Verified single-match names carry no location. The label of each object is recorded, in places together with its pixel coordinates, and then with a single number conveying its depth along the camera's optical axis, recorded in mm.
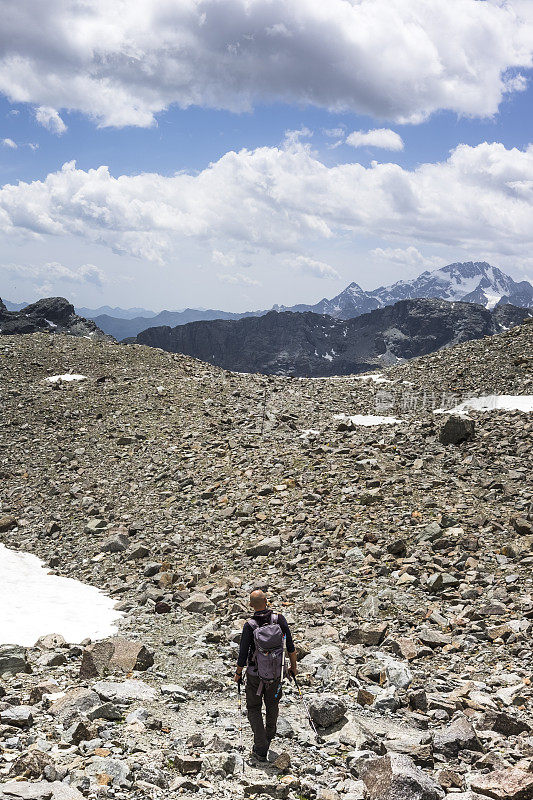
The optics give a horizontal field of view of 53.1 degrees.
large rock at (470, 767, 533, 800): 6477
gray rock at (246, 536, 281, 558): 17125
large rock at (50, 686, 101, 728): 8453
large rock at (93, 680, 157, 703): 9305
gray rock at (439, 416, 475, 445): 21953
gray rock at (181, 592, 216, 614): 14125
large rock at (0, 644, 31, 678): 10523
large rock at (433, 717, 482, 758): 7750
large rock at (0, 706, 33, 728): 8117
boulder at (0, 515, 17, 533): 21277
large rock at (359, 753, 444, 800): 6484
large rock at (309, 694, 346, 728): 8703
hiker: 8375
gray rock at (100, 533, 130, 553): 18709
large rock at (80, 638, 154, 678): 10547
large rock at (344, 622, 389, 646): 11797
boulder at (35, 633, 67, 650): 12125
